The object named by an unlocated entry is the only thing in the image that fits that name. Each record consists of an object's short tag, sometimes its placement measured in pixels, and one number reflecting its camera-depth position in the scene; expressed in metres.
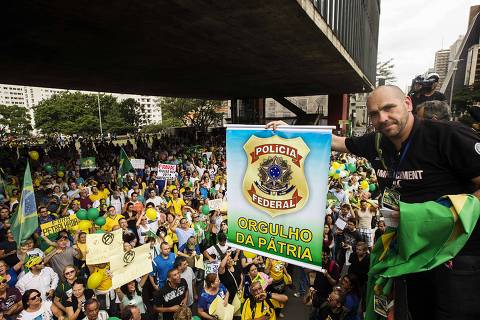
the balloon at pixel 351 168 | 14.05
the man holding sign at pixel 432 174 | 1.90
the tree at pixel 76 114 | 61.19
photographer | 4.16
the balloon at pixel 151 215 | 7.66
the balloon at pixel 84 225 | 7.01
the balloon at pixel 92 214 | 7.55
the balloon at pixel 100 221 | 7.09
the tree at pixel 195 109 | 54.03
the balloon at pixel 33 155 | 15.61
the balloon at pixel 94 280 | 4.97
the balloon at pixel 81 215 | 7.44
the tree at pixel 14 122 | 72.53
